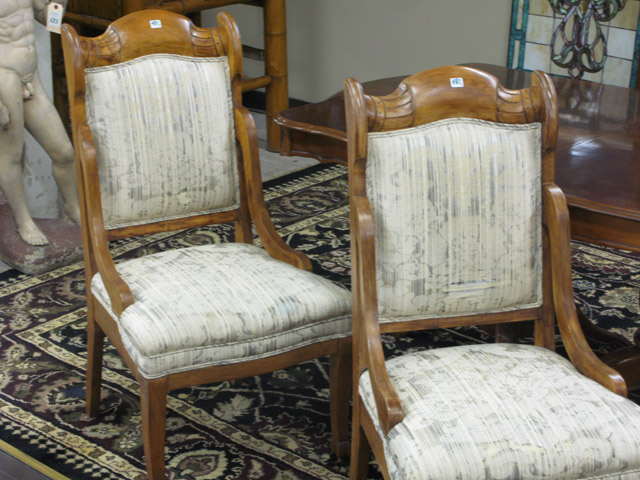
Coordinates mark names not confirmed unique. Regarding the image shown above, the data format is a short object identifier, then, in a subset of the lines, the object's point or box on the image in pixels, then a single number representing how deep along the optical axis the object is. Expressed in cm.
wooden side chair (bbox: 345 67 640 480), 177
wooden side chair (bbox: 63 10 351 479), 207
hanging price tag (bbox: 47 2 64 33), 343
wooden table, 202
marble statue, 335
